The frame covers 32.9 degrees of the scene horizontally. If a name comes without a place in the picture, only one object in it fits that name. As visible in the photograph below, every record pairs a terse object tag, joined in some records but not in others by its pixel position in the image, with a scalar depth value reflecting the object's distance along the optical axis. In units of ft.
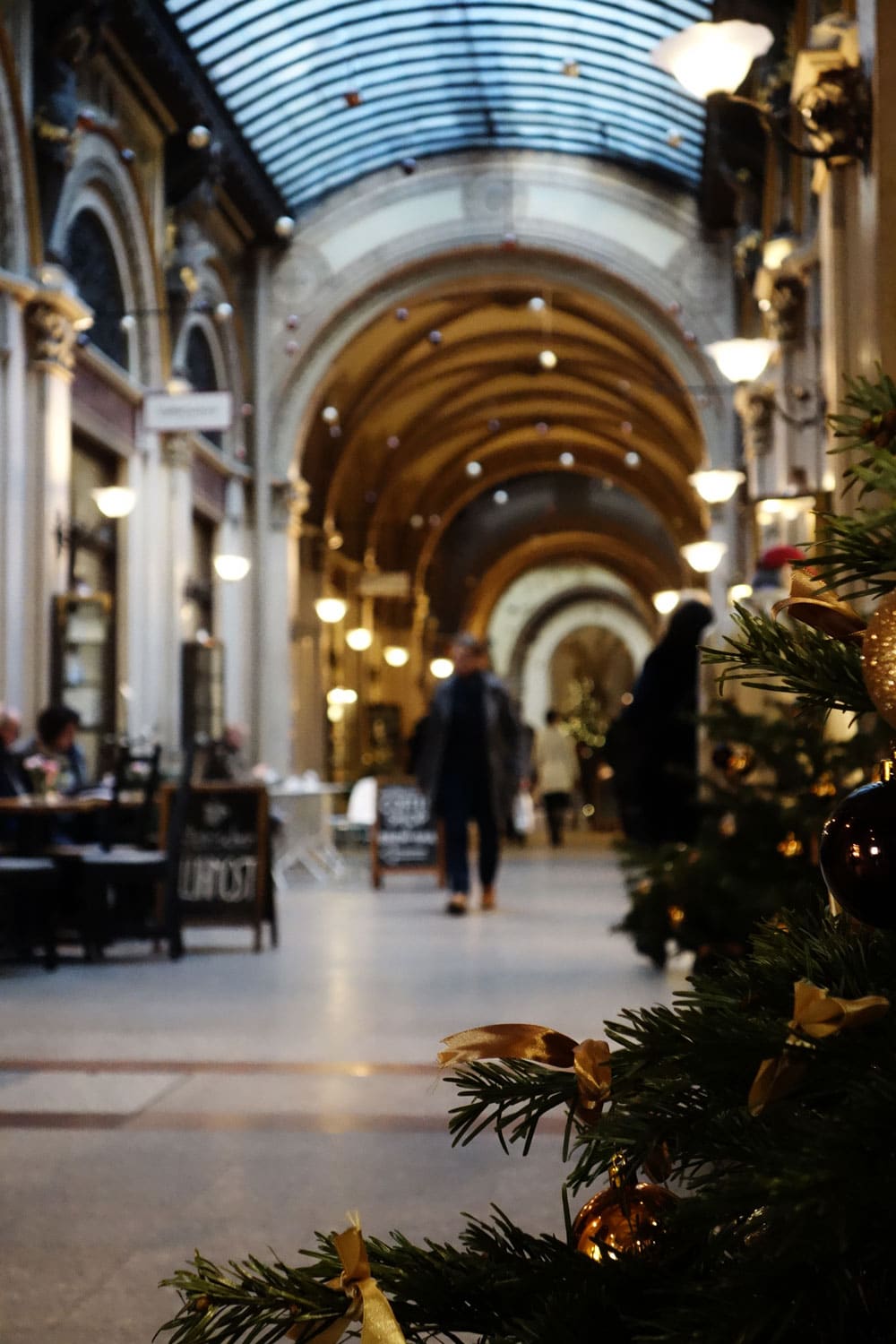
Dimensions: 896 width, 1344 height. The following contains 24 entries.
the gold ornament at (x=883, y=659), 3.23
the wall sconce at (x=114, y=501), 44.01
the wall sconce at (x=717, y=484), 46.60
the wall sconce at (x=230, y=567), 56.49
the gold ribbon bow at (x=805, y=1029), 3.08
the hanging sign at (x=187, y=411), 45.03
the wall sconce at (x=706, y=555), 53.47
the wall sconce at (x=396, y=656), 91.71
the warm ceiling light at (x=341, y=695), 77.61
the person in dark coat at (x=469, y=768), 32.94
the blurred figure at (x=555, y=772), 66.33
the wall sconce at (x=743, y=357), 35.12
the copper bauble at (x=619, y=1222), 3.79
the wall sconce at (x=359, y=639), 80.12
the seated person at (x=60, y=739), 29.68
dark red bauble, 3.35
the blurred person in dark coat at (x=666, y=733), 23.73
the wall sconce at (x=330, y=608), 71.51
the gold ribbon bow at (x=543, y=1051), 3.56
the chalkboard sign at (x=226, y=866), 26.40
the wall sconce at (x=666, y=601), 79.87
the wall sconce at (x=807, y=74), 20.03
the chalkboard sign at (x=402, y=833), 40.91
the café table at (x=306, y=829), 47.16
